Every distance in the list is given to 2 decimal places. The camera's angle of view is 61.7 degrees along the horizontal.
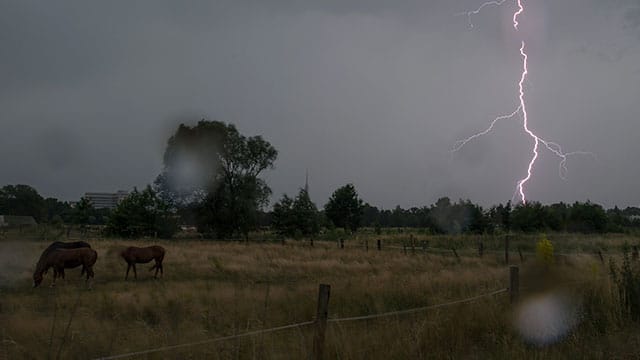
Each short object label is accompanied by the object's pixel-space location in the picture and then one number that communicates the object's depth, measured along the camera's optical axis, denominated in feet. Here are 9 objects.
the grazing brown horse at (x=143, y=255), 64.54
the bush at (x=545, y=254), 43.67
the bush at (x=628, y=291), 30.91
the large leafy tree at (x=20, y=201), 249.96
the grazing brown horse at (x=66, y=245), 63.67
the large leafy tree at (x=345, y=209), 271.90
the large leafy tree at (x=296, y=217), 186.29
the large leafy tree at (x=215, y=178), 176.96
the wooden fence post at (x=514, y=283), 32.94
